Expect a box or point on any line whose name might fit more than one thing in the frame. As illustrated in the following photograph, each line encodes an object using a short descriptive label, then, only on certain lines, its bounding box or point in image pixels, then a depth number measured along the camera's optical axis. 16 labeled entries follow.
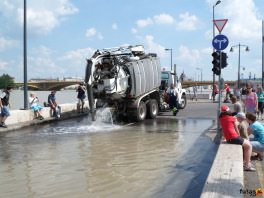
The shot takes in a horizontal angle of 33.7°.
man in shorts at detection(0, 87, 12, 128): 16.52
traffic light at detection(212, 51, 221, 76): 13.90
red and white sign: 13.71
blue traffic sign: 13.49
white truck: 18.38
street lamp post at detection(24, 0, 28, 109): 19.71
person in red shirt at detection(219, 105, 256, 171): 8.62
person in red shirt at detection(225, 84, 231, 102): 34.85
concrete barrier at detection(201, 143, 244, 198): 5.68
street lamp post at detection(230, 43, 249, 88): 51.21
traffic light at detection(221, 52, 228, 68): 13.98
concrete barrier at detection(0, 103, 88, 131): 17.65
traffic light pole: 13.30
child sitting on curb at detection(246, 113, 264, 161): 9.21
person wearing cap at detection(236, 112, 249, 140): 9.89
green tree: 70.62
